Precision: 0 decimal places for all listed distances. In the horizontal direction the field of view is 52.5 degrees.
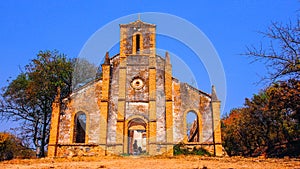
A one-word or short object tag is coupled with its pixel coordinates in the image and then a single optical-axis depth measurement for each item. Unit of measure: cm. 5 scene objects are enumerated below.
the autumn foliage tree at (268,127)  2132
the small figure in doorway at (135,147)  3815
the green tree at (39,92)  2727
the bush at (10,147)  2898
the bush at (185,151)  2314
